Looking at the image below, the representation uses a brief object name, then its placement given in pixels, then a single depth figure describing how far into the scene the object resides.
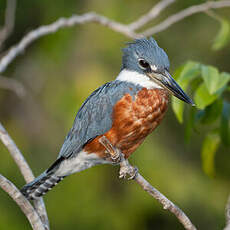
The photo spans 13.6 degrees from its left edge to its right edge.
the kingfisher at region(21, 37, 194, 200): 5.40
